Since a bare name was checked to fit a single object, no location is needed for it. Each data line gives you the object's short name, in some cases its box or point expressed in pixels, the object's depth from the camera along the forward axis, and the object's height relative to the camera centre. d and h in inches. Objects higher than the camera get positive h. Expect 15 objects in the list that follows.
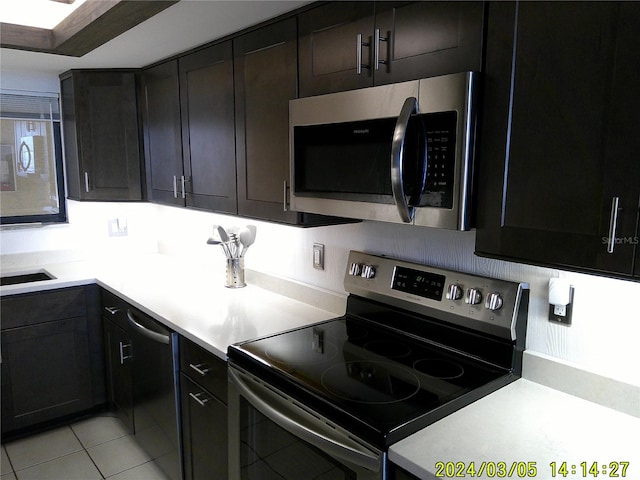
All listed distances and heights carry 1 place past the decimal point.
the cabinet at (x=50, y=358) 101.3 -41.2
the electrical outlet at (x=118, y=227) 133.3 -16.3
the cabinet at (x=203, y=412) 69.8 -37.1
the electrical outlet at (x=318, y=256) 85.0 -15.2
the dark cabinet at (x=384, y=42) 46.8 +14.0
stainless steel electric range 48.2 -23.7
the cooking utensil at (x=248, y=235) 96.2 -13.1
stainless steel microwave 46.9 +2.0
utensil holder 99.0 -21.1
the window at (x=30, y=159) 119.3 +2.0
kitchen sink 116.1 -26.6
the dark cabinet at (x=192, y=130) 83.6 +7.4
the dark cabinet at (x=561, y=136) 36.8 +2.9
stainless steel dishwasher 81.0 -39.9
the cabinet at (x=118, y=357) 98.3 -40.1
